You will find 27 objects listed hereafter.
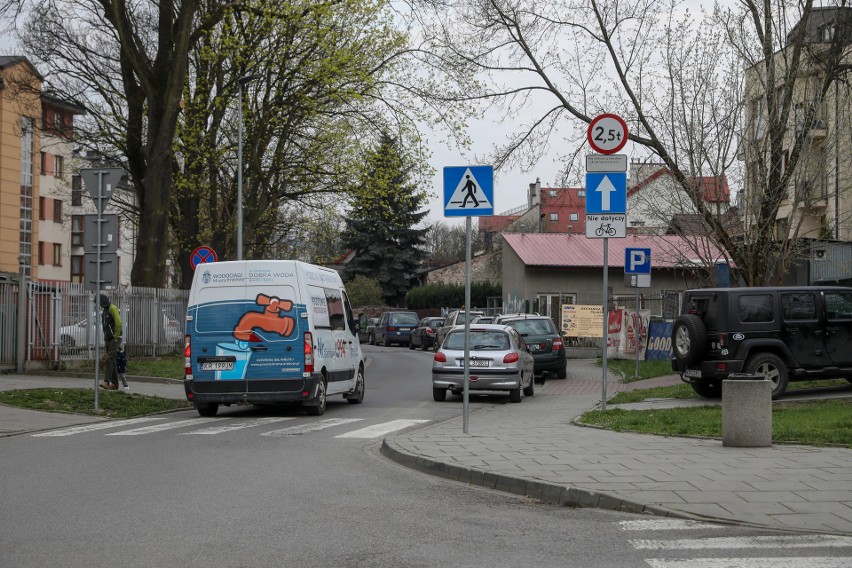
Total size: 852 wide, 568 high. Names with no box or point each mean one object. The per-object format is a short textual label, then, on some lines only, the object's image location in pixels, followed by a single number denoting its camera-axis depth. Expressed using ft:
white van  53.21
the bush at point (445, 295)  237.66
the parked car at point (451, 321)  124.77
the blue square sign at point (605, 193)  47.55
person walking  67.21
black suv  56.54
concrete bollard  35.70
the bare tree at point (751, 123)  73.77
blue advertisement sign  97.04
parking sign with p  81.25
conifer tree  245.65
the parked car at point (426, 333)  162.81
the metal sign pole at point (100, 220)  53.82
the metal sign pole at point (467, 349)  40.48
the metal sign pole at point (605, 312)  46.80
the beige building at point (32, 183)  105.60
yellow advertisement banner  122.93
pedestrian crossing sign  41.16
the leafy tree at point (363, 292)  241.76
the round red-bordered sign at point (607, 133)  47.60
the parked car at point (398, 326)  181.57
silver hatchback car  65.62
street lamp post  101.60
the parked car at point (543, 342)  88.22
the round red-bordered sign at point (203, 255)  82.53
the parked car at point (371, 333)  198.90
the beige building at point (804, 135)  73.61
